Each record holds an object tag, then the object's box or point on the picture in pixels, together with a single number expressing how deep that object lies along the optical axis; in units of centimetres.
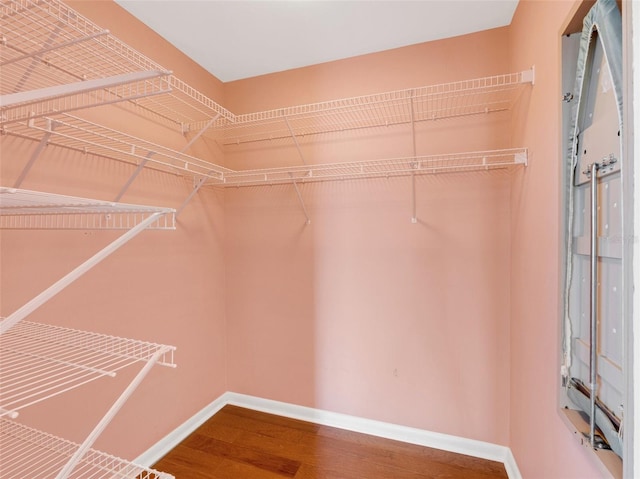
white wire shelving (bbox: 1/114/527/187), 131
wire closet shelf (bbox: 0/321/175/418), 87
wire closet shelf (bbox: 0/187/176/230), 66
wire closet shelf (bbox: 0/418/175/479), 105
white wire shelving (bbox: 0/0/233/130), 70
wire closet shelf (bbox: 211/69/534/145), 166
